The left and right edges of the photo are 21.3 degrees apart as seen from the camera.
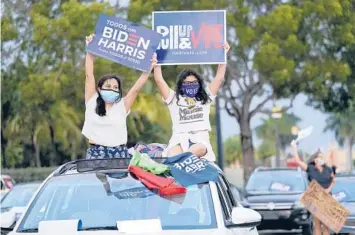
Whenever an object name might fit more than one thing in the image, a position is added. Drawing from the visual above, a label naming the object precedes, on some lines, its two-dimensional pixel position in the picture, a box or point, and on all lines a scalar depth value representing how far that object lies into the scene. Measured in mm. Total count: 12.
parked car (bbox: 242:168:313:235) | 19391
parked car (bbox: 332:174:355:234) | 15891
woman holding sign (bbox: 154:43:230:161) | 9570
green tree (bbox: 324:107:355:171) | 71469
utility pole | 29531
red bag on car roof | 7301
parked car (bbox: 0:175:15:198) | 22328
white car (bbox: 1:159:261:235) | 6906
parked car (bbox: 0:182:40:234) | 16328
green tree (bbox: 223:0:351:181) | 26359
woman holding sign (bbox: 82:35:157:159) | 9188
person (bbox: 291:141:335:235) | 16656
